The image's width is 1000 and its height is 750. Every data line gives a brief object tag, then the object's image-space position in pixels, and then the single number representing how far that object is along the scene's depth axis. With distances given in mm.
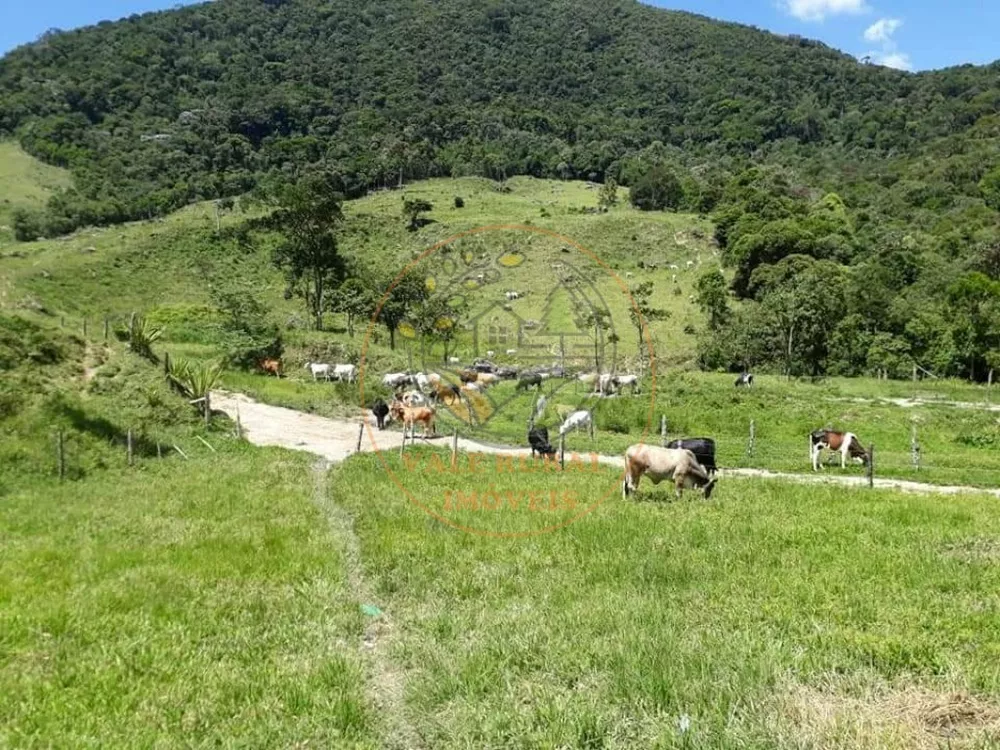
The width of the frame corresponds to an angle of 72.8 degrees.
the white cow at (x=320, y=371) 39969
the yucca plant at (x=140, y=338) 27984
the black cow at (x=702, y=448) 19306
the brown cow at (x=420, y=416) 24312
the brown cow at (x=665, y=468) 14641
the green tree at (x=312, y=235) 55906
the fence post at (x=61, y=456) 16516
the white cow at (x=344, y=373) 39406
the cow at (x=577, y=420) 22656
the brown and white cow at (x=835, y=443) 22109
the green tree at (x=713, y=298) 62688
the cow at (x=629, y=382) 36625
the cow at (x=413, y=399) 25519
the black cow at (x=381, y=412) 27031
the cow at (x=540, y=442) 20852
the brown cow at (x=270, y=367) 40125
